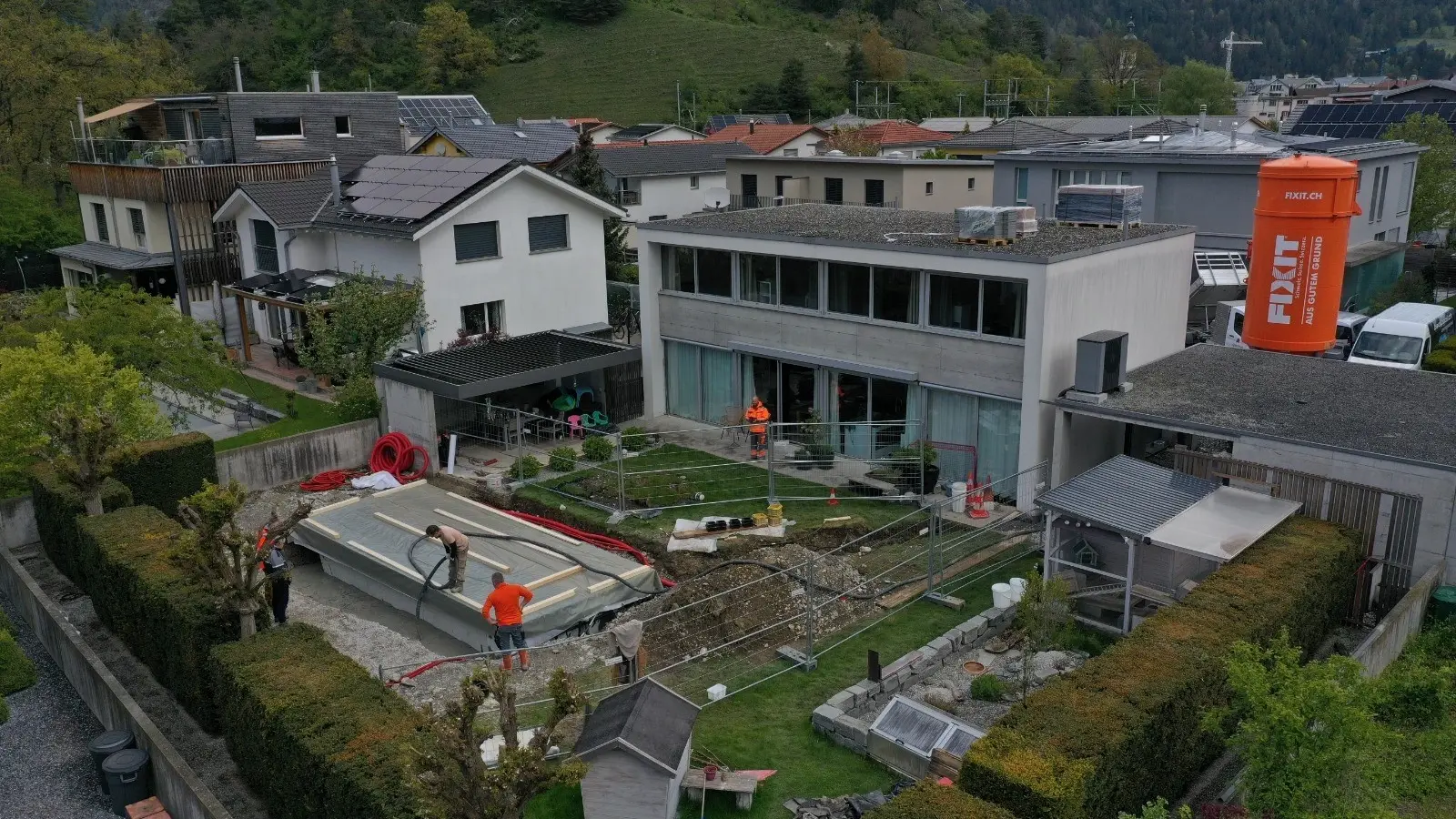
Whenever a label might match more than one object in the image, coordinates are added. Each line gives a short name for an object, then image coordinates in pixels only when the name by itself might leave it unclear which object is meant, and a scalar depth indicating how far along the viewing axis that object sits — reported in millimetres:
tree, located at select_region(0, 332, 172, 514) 18578
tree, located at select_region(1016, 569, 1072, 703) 14414
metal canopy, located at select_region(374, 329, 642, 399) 24641
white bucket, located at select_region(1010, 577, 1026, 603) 16609
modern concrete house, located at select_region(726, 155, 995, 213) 46406
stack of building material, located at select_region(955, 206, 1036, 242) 21297
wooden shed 11195
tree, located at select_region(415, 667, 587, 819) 9539
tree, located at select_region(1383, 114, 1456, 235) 41656
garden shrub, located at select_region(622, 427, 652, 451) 25469
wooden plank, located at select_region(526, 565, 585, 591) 17594
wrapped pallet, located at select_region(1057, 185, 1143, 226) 23250
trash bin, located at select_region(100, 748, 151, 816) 13312
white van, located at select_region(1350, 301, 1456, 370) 27703
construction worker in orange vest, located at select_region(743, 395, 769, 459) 23953
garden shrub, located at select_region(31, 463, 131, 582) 19234
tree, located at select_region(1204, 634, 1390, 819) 9570
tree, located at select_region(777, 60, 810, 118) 100250
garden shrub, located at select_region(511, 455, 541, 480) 23797
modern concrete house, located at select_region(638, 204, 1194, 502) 20297
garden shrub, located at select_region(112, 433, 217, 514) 21156
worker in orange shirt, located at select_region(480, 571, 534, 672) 15672
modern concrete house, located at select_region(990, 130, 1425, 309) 34562
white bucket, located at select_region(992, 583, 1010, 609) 16562
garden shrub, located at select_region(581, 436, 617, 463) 24234
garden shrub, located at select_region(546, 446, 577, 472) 24109
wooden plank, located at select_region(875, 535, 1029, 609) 17625
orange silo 23203
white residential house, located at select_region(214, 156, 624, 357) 29359
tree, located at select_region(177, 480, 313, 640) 14086
